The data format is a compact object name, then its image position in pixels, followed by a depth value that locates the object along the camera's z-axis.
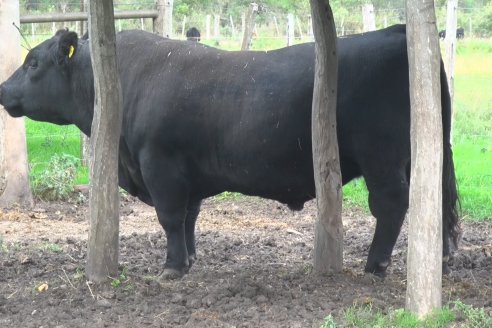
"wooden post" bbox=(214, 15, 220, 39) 32.29
